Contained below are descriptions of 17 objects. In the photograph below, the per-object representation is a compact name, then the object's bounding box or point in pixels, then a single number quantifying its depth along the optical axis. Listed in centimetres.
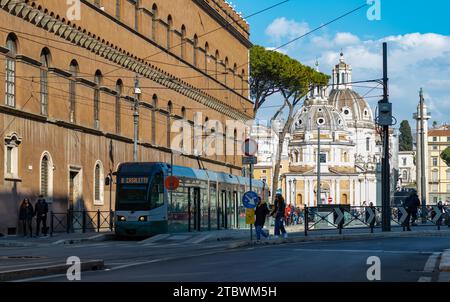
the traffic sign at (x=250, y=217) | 3281
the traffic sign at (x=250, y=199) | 3228
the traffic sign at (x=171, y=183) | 3628
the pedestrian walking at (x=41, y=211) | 3625
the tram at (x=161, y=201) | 3566
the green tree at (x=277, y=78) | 8088
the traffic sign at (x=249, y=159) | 3318
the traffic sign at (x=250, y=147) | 3328
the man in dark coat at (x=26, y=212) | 3612
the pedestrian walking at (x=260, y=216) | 3253
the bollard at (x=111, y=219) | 4337
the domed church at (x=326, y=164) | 18412
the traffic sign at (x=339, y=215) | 3869
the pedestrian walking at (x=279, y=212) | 3403
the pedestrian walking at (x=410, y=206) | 4034
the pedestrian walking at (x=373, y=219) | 3930
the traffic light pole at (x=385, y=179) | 3984
